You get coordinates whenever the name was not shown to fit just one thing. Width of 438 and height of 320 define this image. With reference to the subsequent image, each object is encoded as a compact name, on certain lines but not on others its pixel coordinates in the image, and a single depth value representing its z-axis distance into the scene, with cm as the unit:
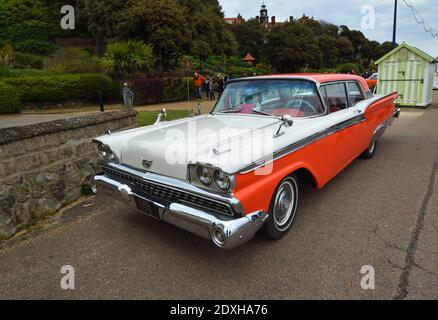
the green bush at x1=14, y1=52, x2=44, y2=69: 2595
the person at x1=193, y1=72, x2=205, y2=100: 1567
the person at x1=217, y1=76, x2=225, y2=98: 1985
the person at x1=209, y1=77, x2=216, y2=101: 1978
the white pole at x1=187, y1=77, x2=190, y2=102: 1850
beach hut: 1304
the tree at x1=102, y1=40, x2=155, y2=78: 1772
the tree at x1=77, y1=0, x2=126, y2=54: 2167
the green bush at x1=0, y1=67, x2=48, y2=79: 1658
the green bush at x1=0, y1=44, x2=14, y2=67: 2134
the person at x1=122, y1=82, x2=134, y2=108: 1333
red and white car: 253
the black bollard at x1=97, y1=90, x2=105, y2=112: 1322
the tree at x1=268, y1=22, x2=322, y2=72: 4191
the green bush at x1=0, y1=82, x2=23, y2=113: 1264
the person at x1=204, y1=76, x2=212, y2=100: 1991
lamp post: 1647
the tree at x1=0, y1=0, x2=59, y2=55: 3606
